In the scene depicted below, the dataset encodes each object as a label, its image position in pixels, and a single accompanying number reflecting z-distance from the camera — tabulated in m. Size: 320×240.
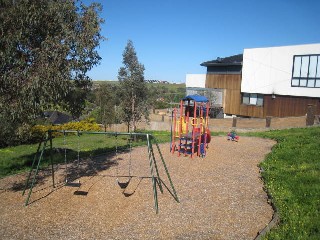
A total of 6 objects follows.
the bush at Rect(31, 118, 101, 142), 28.38
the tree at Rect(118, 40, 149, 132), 29.53
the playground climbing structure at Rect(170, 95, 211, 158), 14.94
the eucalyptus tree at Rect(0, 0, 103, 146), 8.16
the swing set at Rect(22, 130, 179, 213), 8.60
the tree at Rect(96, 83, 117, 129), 34.11
